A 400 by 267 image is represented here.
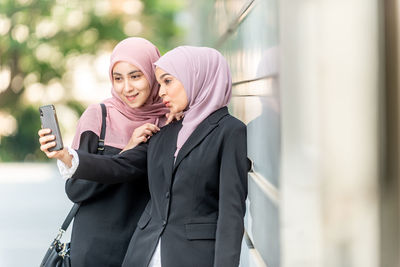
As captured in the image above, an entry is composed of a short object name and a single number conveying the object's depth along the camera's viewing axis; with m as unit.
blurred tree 19.55
